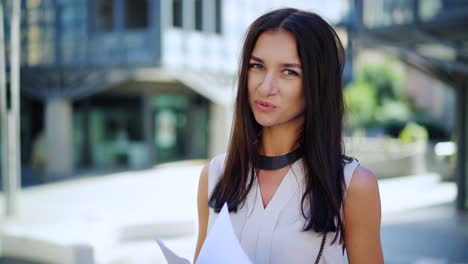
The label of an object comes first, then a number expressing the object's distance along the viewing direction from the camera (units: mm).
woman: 1721
